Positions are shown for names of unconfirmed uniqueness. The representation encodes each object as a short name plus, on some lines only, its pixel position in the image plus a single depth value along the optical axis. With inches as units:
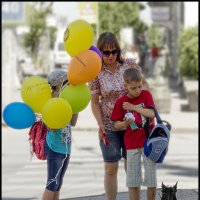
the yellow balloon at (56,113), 520.0
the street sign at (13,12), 1757.1
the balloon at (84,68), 533.5
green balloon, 536.2
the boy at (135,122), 533.5
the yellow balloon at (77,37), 547.1
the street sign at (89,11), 2226.1
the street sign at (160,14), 3431.7
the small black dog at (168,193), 522.4
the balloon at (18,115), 541.2
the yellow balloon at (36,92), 539.1
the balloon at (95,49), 553.7
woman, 567.7
